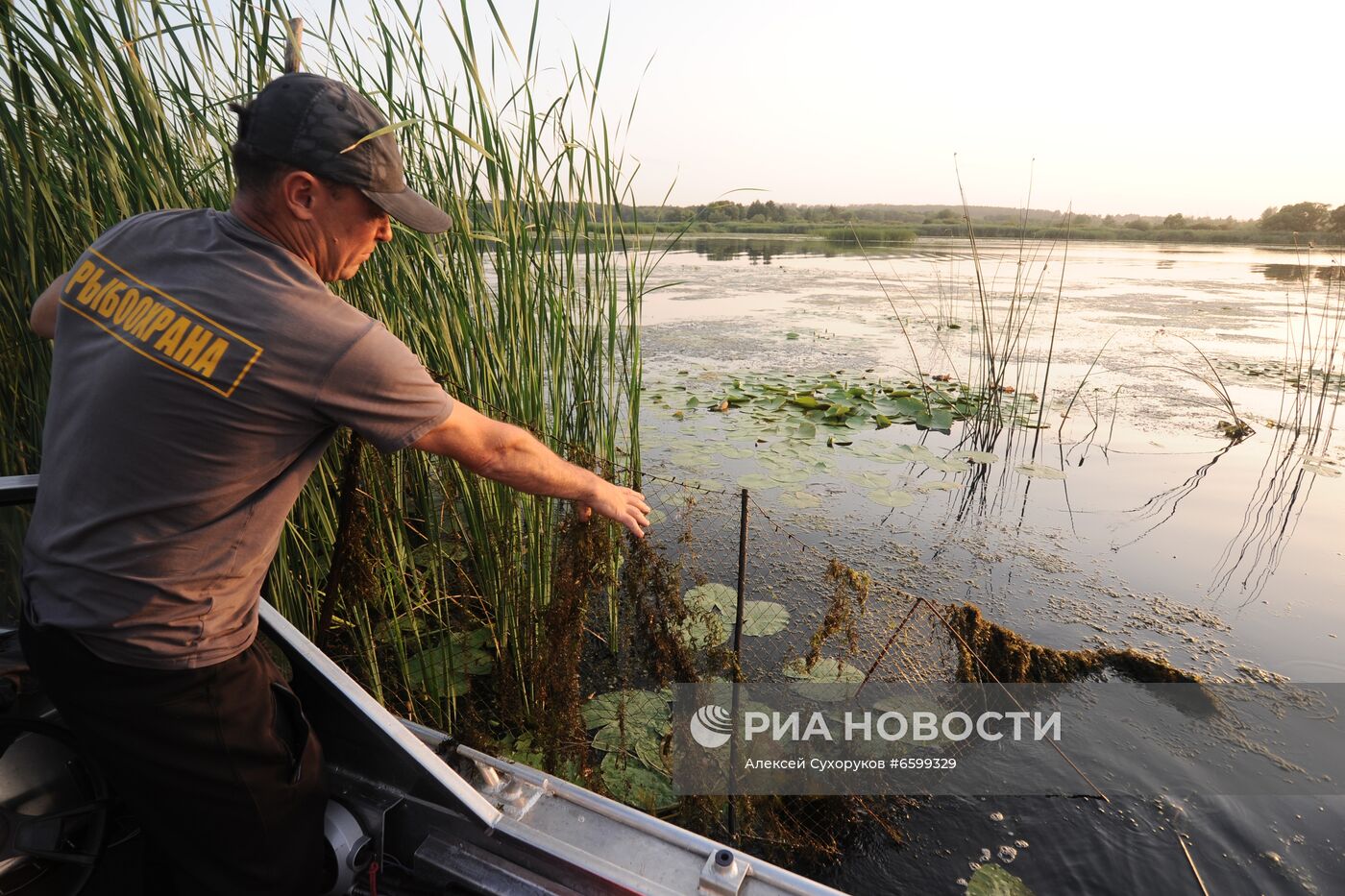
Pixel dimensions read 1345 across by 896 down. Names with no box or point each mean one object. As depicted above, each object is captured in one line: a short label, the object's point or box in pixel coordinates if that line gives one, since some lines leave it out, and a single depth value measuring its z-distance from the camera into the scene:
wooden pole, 1.47
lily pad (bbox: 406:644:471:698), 2.27
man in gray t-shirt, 1.01
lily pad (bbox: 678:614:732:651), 2.49
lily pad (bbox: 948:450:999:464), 4.66
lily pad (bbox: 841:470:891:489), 4.16
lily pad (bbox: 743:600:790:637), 2.73
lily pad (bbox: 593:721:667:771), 2.23
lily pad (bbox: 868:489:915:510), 3.89
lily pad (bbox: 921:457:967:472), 4.50
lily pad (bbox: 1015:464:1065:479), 4.58
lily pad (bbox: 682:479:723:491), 4.03
